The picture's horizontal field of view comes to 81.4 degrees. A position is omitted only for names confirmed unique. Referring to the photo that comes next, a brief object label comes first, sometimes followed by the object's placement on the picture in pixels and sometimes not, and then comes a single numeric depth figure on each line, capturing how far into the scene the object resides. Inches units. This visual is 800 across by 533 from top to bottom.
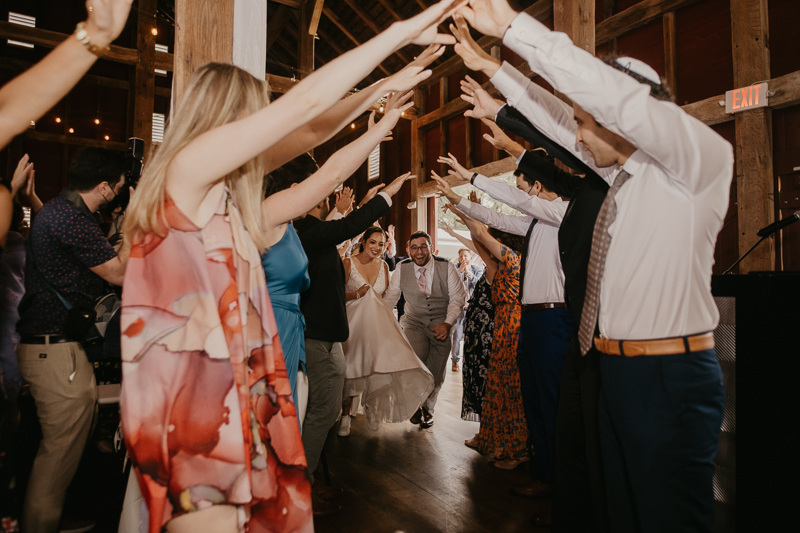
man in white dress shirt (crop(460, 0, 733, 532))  41.5
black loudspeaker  61.0
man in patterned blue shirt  67.4
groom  156.3
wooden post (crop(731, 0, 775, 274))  164.6
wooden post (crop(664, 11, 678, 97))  199.9
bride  123.5
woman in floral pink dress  32.6
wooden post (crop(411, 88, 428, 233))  354.6
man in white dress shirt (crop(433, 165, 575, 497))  93.3
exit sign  166.9
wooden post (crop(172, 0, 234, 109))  57.3
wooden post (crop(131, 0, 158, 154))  258.5
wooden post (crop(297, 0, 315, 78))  285.3
